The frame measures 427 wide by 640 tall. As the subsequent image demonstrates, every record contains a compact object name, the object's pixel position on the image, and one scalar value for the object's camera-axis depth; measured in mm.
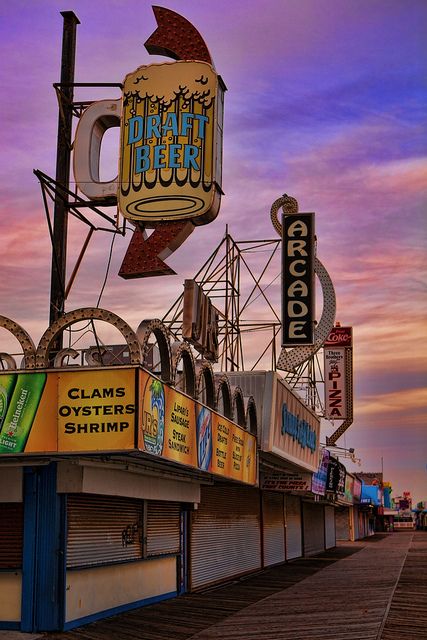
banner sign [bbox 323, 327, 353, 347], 53469
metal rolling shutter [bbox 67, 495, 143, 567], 15508
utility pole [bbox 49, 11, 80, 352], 18161
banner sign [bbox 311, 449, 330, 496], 37388
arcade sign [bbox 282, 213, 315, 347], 28812
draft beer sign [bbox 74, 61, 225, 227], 19484
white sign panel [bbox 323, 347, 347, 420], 52906
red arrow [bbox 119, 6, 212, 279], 19359
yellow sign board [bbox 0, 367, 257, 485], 13141
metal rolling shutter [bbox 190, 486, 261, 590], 23578
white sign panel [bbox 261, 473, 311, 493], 30797
